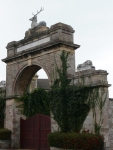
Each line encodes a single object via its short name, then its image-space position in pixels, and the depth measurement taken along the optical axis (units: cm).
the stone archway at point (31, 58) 1397
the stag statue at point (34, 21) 1641
